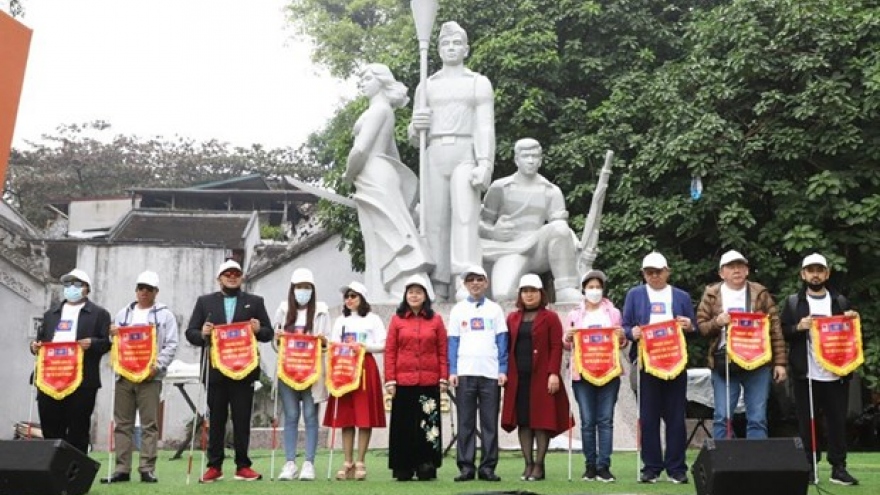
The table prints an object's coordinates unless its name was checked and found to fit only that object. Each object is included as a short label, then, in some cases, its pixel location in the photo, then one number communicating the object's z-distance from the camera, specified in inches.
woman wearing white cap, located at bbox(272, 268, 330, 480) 457.4
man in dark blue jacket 429.7
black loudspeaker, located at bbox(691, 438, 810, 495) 341.7
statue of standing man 628.4
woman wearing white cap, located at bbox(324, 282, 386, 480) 458.3
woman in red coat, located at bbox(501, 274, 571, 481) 447.5
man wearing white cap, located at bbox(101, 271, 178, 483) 442.9
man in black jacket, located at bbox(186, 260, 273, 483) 444.1
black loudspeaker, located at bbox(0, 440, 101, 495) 358.9
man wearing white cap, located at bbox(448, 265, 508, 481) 455.5
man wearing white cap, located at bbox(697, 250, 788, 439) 425.1
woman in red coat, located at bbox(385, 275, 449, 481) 450.0
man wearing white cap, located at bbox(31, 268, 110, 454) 446.0
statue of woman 623.2
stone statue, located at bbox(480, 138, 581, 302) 631.8
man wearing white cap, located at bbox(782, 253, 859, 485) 426.0
